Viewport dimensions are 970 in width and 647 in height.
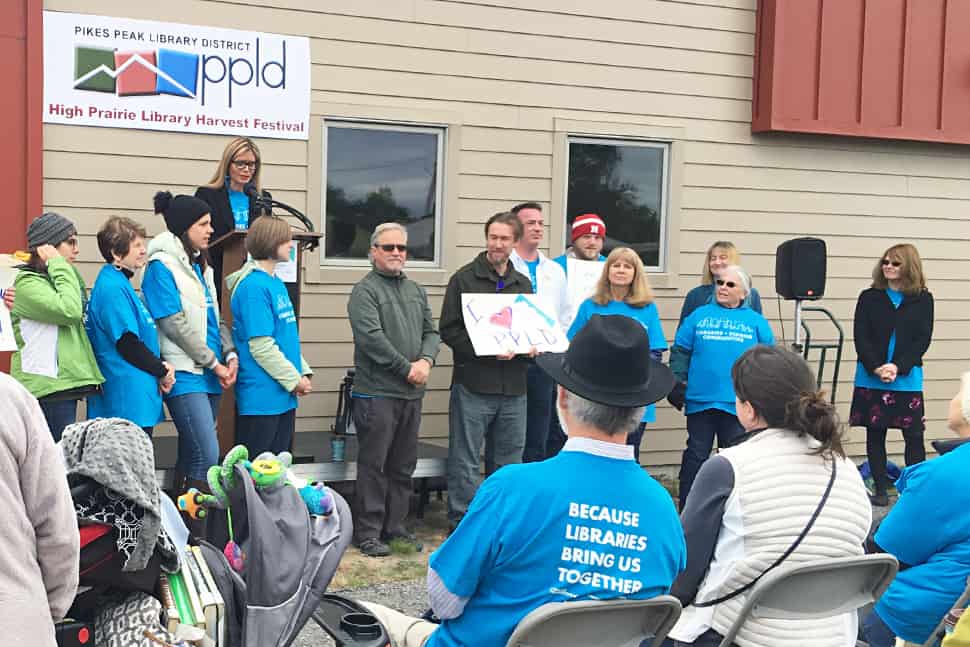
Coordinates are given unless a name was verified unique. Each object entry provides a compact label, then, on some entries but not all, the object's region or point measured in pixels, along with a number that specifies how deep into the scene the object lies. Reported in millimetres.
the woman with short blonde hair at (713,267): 8031
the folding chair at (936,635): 3664
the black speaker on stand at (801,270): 8398
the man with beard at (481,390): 6992
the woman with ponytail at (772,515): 3346
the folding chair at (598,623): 2721
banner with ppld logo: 6984
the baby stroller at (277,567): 3570
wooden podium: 6691
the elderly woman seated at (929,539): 3590
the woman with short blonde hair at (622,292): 7344
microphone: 6961
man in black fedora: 2818
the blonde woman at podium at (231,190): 6828
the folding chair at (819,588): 3223
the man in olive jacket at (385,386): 6629
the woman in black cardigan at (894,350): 8500
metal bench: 6652
